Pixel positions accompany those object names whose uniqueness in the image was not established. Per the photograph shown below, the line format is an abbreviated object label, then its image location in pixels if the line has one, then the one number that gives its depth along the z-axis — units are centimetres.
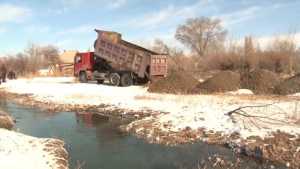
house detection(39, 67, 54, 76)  3811
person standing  2654
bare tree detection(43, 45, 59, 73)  4899
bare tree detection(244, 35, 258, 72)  2755
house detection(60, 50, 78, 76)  5968
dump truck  1936
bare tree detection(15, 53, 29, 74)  4312
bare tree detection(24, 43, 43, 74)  4355
